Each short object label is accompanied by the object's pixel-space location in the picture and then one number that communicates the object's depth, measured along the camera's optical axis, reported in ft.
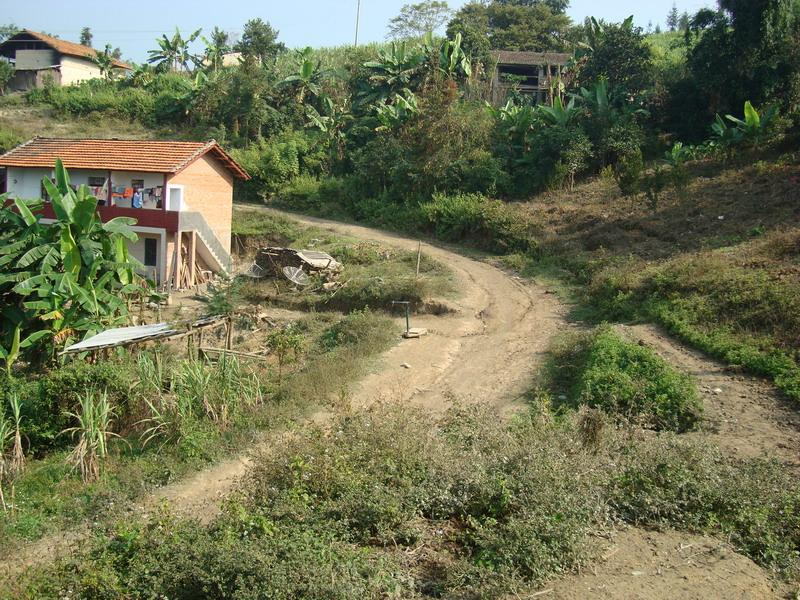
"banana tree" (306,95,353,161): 121.70
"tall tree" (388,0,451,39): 178.19
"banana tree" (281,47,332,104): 129.80
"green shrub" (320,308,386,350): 56.24
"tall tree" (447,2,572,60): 163.02
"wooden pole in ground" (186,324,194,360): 44.50
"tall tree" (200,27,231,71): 148.56
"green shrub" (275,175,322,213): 111.14
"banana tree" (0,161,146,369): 50.65
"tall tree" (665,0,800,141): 88.84
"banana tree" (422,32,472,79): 120.98
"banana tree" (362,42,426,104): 123.13
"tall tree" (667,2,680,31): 280.88
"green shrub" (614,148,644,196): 80.38
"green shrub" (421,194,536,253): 83.66
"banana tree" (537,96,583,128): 97.60
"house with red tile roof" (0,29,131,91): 162.71
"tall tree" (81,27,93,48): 212.02
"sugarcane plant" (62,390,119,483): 33.58
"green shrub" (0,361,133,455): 38.17
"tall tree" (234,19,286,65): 156.97
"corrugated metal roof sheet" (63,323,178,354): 42.75
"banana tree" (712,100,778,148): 84.28
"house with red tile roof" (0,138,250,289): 85.76
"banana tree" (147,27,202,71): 153.69
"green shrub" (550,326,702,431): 36.73
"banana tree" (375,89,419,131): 106.93
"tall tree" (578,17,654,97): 109.60
